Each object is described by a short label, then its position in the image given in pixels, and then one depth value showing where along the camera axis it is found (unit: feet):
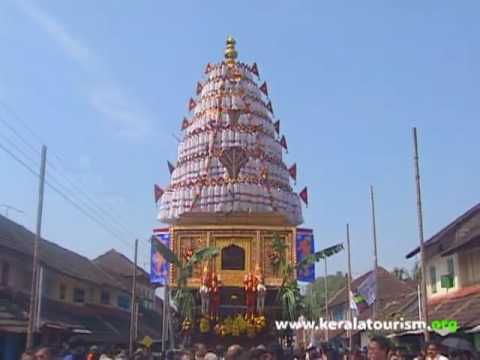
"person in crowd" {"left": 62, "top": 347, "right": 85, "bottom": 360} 46.73
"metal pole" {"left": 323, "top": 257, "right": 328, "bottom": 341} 177.69
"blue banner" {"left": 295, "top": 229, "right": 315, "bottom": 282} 115.14
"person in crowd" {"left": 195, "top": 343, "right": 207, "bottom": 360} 39.35
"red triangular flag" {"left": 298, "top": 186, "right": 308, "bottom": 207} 146.82
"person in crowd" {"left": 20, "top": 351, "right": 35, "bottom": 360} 23.53
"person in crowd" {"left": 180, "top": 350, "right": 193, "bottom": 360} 39.19
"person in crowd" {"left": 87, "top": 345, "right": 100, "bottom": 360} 48.21
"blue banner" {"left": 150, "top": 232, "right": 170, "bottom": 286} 121.60
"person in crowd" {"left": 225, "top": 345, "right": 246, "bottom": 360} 22.18
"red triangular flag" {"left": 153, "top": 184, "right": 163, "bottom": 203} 147.75
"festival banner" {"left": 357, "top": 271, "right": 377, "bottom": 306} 103.18
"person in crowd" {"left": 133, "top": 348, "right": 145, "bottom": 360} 49.13
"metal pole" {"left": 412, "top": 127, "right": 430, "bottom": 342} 68.02
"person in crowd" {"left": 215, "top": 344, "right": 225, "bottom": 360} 59.55
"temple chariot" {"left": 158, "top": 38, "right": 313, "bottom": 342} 113.39
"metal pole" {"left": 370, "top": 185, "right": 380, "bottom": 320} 97.75
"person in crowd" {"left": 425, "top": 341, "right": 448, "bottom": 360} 34.32
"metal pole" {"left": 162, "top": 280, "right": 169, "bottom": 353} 114.83
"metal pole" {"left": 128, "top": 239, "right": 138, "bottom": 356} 111.55
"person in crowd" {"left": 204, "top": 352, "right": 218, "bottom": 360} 37.96
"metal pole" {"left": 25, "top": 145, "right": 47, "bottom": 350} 69.67
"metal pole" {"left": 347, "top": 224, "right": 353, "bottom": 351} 112.64
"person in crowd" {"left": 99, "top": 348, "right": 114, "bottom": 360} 44.90
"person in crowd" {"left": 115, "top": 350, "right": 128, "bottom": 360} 46.01
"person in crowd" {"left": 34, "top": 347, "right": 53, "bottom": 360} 22.82
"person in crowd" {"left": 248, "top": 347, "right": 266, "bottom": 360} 24.26
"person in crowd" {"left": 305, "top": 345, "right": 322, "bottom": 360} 50.57
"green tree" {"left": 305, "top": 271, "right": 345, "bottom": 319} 262.88
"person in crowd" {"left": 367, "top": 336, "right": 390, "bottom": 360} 19.75
